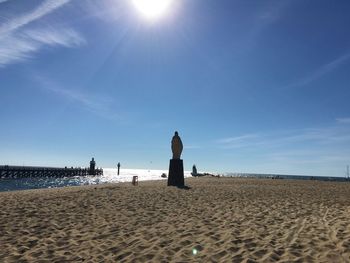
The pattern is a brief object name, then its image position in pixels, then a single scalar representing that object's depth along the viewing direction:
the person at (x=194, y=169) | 63.90
